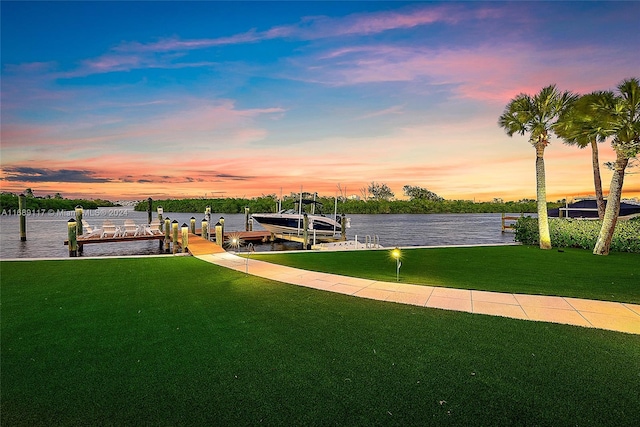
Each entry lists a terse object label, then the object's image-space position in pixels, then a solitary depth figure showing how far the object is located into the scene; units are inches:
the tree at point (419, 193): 5392.7
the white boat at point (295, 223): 1042.1
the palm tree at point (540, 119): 607.8
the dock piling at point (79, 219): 899.7
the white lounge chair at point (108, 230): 820.6
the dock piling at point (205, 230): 805.6
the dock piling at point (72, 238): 687.1
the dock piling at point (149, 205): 1239.7
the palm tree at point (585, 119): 538.3
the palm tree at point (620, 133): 518.0
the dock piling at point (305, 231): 900.0
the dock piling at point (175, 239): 742.2
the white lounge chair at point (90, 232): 823.6
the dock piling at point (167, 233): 882.3
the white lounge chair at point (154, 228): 900.0
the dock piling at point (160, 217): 992.7
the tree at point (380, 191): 4950.8
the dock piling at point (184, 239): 615.0
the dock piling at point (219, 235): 684.1
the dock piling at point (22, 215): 983.6
